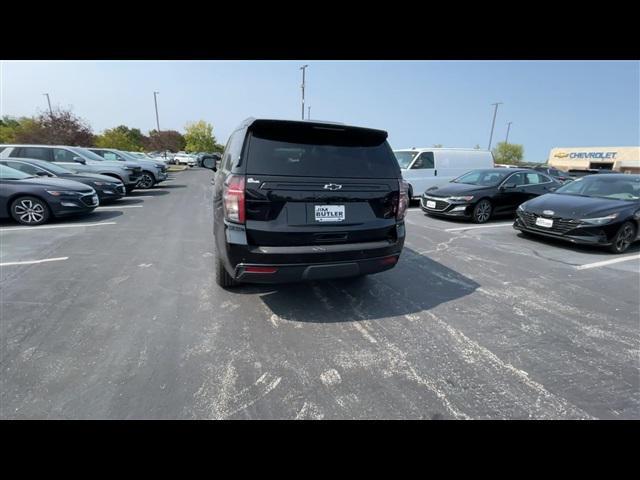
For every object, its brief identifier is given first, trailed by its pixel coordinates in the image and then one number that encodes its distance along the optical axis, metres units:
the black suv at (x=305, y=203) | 2.60
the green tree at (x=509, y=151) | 70.12
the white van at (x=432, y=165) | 10.78
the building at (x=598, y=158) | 43.84
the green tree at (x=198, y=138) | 61.72
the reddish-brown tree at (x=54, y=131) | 23.94
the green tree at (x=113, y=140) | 32.28
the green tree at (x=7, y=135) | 29.32
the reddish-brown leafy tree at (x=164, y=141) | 55.93
